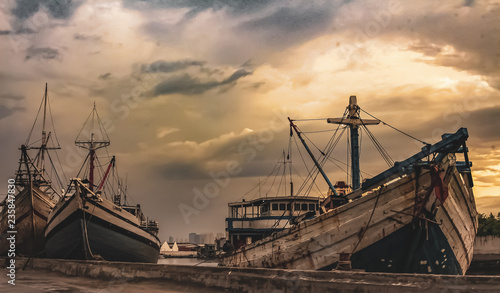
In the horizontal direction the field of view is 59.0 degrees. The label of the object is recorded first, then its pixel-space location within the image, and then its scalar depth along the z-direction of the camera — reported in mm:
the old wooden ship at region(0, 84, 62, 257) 26922
